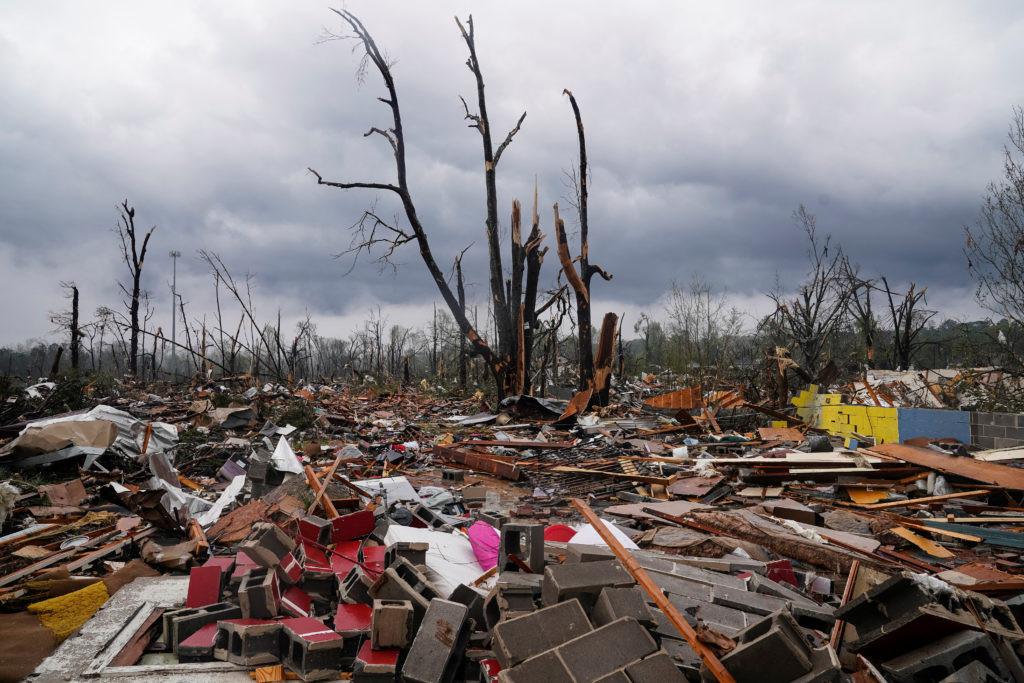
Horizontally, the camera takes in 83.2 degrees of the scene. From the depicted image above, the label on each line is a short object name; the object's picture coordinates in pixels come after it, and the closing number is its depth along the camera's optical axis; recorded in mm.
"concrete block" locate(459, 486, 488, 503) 7398
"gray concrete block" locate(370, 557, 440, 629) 3281
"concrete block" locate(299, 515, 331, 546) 4379
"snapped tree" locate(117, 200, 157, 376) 23125
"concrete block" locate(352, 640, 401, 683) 2902
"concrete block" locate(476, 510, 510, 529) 5386
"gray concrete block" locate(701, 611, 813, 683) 2391
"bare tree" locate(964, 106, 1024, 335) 13820
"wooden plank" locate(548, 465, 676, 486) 7608
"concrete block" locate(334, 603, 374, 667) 3172
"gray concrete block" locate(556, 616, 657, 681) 2533
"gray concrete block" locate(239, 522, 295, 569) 3793
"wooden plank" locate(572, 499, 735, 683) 2506
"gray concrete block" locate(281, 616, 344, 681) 2988
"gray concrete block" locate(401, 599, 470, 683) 2818
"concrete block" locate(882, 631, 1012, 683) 2775
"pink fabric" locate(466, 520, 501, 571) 4625
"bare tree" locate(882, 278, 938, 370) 23312
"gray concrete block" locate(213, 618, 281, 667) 3109
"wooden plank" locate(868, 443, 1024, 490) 6109
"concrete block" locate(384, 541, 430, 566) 3854
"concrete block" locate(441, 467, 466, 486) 8602
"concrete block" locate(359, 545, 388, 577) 4191
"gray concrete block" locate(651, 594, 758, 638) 3191
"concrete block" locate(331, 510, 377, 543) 4641
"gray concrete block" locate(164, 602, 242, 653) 3330
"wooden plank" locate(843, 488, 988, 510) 6117
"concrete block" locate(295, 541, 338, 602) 3717
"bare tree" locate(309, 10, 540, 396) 15180
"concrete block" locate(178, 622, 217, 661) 3219
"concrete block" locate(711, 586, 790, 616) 3410
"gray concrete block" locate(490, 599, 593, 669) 2711
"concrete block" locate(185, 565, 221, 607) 3711
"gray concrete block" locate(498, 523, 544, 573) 3715
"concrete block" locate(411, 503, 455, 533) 5516
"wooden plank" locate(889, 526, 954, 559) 4982
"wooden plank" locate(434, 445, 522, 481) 8695
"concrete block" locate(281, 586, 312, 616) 3520
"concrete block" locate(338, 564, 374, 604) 3625
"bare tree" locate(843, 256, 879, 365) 23766
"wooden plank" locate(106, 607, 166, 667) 3215
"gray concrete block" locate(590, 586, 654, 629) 2877
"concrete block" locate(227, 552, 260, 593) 3857
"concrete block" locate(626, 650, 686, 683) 2506
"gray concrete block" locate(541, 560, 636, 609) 3051
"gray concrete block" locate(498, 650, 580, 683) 2506
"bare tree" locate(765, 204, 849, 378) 23203
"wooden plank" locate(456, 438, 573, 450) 10273
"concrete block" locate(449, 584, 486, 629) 3377
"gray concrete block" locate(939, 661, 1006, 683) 2645
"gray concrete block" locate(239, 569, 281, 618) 3432
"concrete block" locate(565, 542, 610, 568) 3500
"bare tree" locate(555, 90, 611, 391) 15359
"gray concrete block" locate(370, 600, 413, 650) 2994
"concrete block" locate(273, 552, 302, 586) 3611
